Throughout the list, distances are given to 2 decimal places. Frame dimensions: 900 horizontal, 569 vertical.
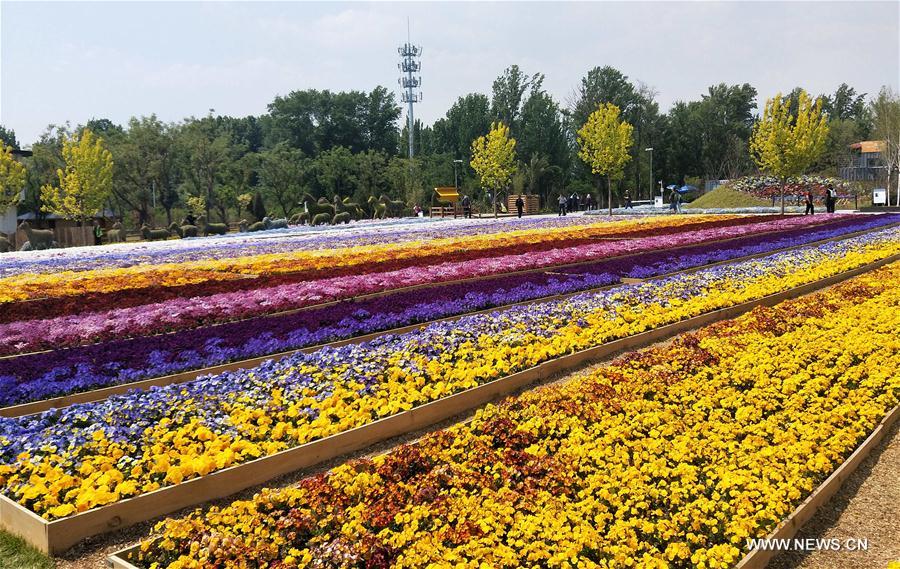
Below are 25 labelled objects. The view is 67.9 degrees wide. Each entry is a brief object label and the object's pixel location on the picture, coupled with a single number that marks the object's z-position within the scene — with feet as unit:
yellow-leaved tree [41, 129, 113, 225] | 179.22
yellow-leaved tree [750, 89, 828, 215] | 152.05
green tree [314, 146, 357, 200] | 244.01
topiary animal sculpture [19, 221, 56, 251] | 119.55
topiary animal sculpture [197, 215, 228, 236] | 149.18
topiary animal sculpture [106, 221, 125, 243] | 141.28
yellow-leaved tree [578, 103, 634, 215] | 186.50
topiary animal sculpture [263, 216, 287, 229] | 154.20
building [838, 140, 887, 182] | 232.43
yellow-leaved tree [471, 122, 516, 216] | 196.75
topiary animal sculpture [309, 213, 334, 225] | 162.09
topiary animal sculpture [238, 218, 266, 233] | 152.25
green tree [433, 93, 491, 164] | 273.13
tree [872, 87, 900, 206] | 224.12
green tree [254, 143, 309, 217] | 240.53
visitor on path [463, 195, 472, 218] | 190.08
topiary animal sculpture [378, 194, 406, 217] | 196.95
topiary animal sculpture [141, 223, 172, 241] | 141.61
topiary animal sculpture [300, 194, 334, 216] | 173.47
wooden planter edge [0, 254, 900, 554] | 18.26
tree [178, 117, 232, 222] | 225.35
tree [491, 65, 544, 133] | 276.41
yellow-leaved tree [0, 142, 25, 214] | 165.27
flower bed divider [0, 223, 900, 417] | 26.68
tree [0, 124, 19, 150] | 349.20
